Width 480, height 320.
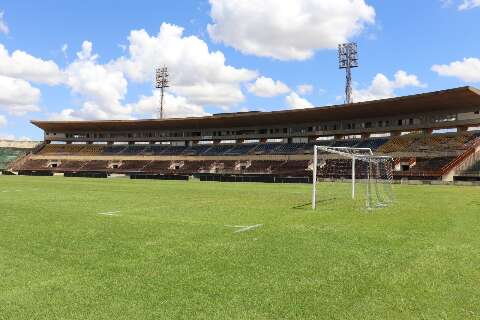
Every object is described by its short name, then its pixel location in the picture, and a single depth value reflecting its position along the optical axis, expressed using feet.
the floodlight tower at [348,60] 236.02
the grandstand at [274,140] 162.30
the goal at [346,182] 69.62
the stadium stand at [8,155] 299.23
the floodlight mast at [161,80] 302.04
